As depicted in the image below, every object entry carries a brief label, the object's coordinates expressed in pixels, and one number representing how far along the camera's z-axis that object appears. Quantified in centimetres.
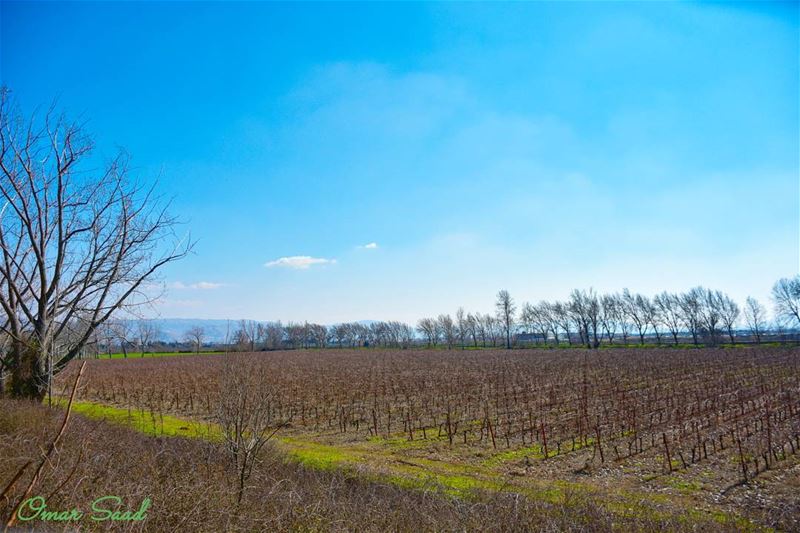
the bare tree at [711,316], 8293
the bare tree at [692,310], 8788
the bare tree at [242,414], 757
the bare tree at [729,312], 8781
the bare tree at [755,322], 8961
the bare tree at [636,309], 9694
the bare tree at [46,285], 1264
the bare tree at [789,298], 8059
